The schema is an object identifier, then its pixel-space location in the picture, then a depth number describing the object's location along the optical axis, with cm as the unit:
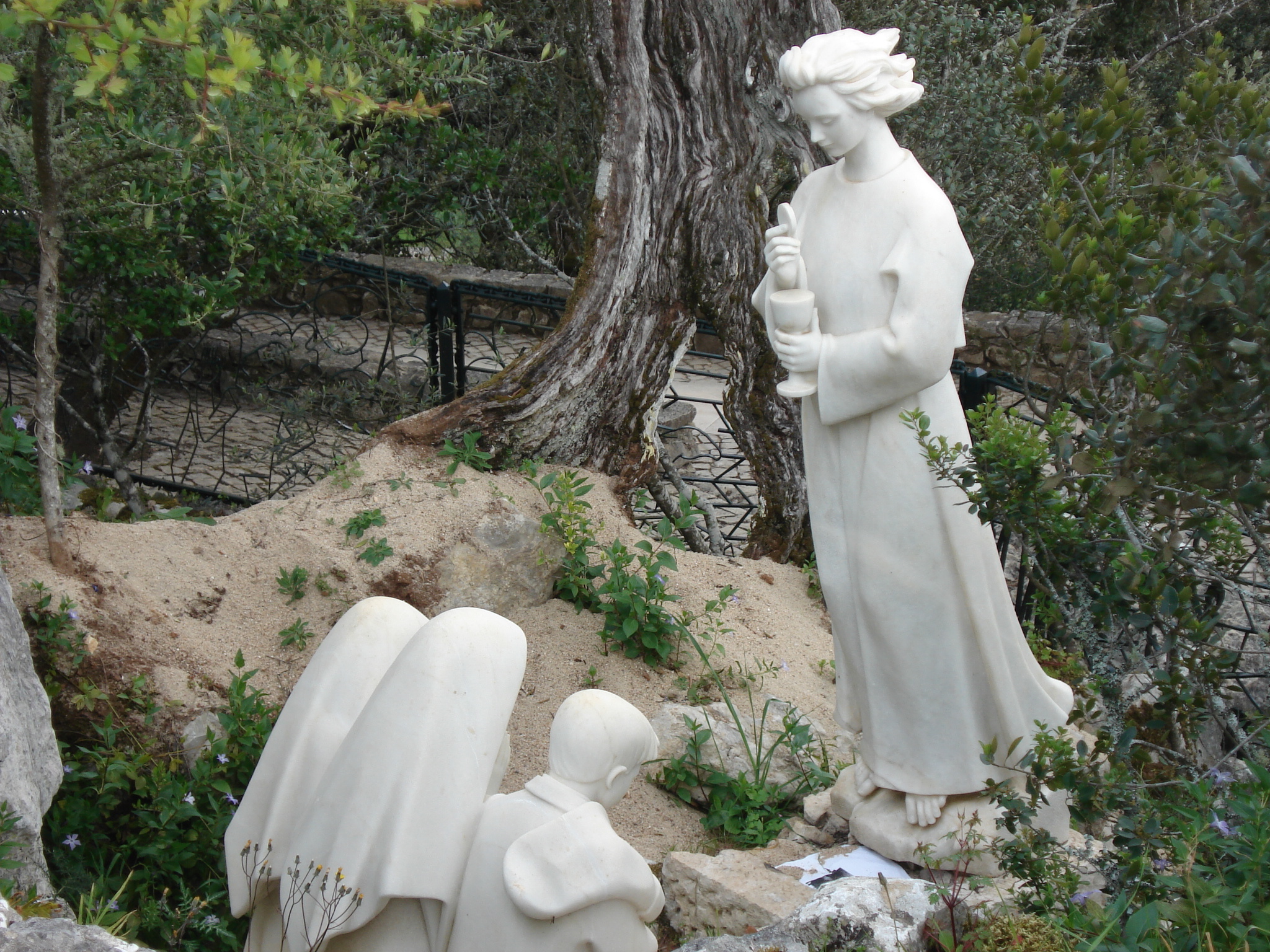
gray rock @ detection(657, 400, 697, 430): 834
